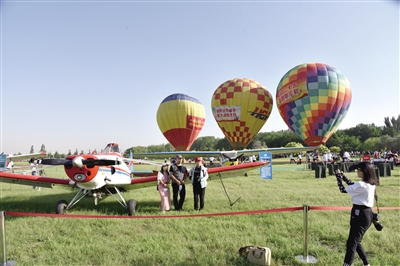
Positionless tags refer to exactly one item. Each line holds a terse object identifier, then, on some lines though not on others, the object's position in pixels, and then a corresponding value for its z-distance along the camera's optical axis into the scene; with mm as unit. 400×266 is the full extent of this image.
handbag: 3623
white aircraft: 6281
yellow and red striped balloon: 30047
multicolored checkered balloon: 22438
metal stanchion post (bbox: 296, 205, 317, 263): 3857
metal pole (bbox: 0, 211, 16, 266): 3741
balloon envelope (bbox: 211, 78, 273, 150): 25453
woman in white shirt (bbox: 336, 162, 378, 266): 3242
